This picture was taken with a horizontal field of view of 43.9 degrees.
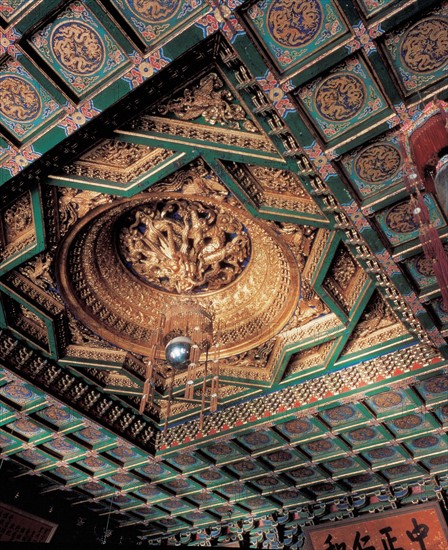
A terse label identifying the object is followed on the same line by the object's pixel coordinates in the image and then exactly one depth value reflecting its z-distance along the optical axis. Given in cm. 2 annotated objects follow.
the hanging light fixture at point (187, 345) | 605
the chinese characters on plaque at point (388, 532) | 754
